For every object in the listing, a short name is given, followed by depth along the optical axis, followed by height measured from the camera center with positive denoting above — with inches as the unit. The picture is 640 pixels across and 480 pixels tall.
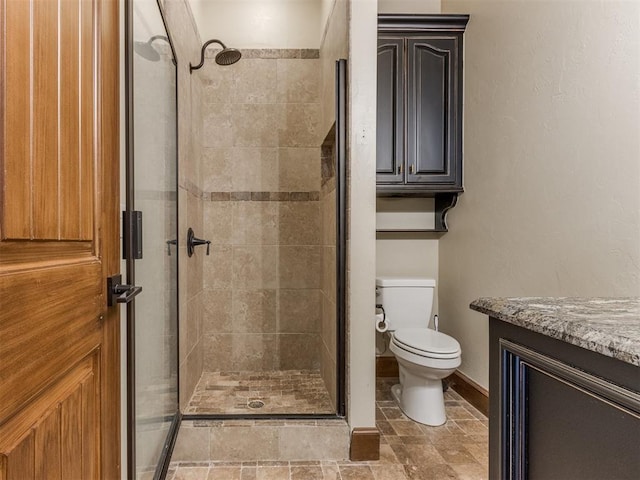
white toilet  85.3 -23.8
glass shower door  45.5 +0.1
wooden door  22.3 +0.0
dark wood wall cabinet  103.6 +34.3
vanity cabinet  24.3 -12.4
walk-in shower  111.3 +6.8
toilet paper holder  101.6 -21.7
